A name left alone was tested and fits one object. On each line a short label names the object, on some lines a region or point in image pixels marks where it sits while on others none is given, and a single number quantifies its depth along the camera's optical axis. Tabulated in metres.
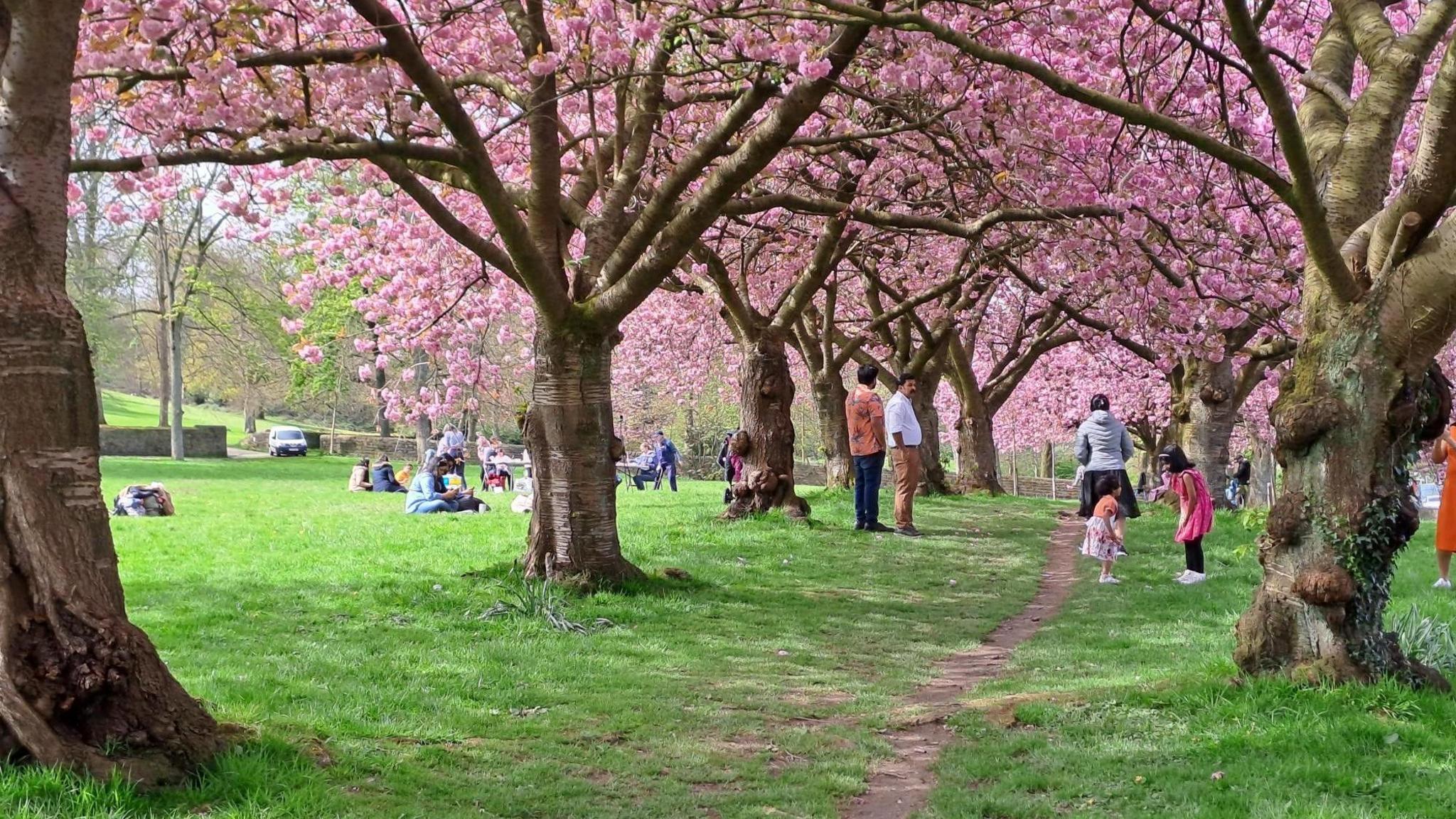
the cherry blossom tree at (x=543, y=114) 6.28
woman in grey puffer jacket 10.70
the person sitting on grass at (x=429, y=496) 15.83
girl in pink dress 9.58
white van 44.00
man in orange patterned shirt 12.89
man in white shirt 12.92
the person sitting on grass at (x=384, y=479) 22.98
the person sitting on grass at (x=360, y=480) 23.02
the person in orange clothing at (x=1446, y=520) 8.76
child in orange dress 10.38
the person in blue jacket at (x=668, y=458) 27.97
